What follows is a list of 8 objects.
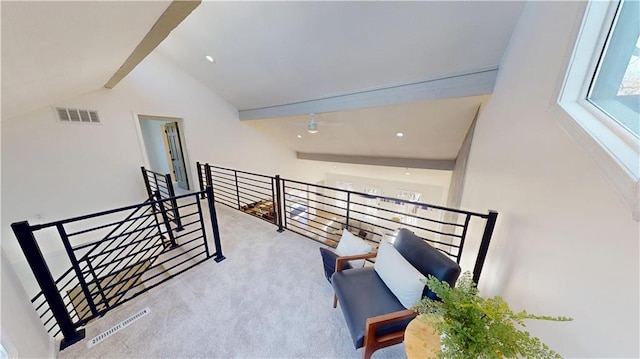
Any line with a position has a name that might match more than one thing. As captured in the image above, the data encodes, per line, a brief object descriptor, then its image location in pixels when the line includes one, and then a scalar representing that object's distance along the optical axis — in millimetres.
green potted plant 688
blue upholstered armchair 1191
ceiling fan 3483
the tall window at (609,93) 642
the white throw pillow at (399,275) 1271
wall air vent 2833
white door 4589
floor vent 1419
